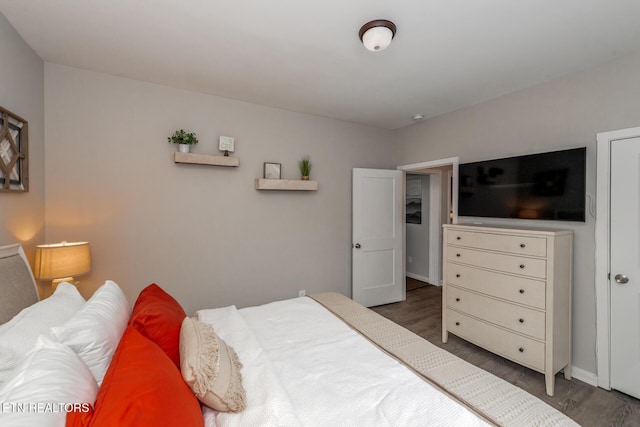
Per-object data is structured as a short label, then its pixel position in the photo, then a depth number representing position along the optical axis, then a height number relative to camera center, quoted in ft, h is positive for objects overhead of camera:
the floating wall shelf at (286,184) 9.85 +1.04
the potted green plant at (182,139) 8.52 +2.30
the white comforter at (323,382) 3.36 -2.54
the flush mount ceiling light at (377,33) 5.43 +3.68
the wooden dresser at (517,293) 6.92 -2.29
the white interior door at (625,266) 6.55 -1.32
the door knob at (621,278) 6.72 -1.64
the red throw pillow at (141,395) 2.24 -1.70
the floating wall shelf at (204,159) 8.51 +1.72
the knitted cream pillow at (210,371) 3.29 -2.06
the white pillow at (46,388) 1.99 -1.48
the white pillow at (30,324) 3.05 -1.50
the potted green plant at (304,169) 10.75 +1.72
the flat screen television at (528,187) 7.29 +0.80
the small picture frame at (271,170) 10.23 +1.59
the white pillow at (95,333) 3.22 -1.56
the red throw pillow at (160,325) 4.09 -1.78
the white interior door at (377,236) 12.01 -1.12
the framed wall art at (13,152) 5.29 +1.25
